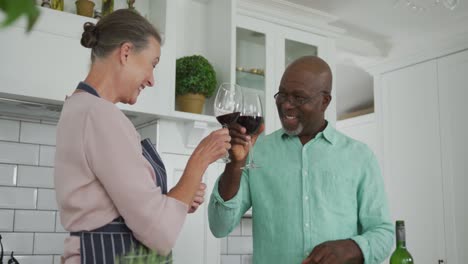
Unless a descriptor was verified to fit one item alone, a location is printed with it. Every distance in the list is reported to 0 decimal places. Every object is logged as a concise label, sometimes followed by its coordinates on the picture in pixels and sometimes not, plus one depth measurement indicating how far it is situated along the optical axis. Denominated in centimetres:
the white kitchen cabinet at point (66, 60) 204
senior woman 94
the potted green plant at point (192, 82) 257
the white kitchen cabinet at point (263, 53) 296
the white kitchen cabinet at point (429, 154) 352
